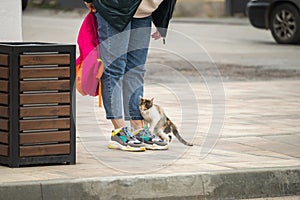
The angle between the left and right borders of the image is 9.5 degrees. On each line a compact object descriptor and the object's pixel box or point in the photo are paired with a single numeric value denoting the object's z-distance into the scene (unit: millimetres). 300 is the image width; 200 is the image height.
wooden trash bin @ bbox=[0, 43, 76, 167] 12304
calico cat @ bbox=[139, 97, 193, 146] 13960
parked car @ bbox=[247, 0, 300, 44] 35096
